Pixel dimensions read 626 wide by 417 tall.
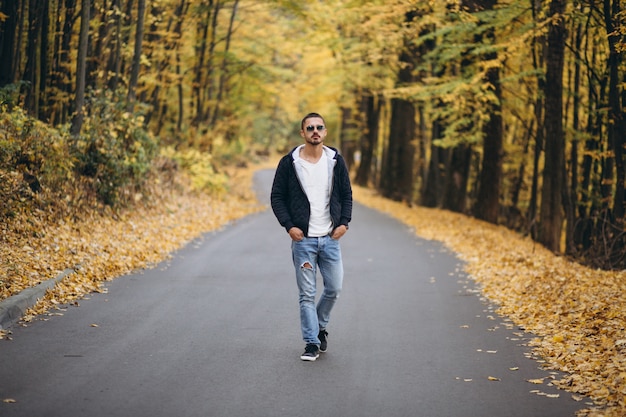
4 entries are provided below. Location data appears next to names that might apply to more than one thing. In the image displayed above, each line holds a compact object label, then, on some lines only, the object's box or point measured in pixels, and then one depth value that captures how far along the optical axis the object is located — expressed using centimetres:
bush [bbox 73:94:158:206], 1756
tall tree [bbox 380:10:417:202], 3203
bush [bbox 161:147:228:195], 2642
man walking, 733
